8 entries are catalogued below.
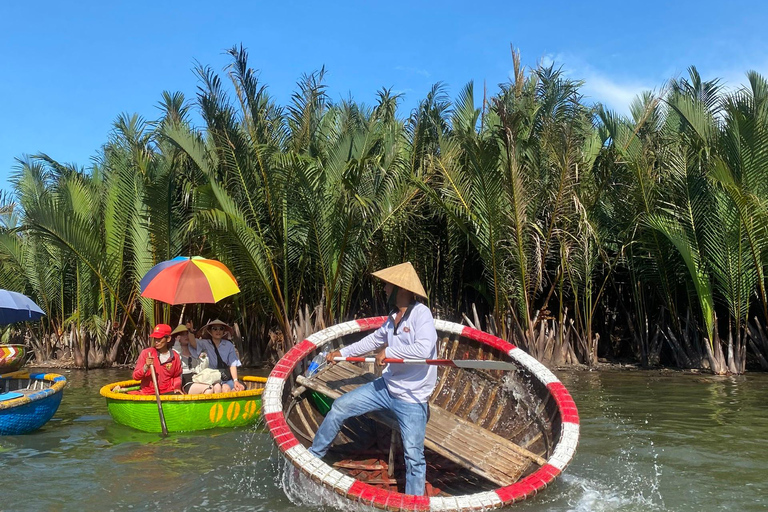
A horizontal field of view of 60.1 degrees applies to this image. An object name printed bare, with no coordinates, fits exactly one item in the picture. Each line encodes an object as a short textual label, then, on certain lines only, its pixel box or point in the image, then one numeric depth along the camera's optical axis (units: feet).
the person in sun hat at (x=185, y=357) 24.80
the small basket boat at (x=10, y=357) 29.78
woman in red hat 22.75
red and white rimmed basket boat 13.84
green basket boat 22.49
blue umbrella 28.07
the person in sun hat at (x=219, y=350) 24.48
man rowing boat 14.65
